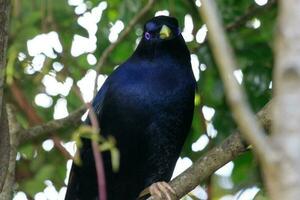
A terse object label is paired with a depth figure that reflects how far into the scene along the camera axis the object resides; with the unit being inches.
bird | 320.5
